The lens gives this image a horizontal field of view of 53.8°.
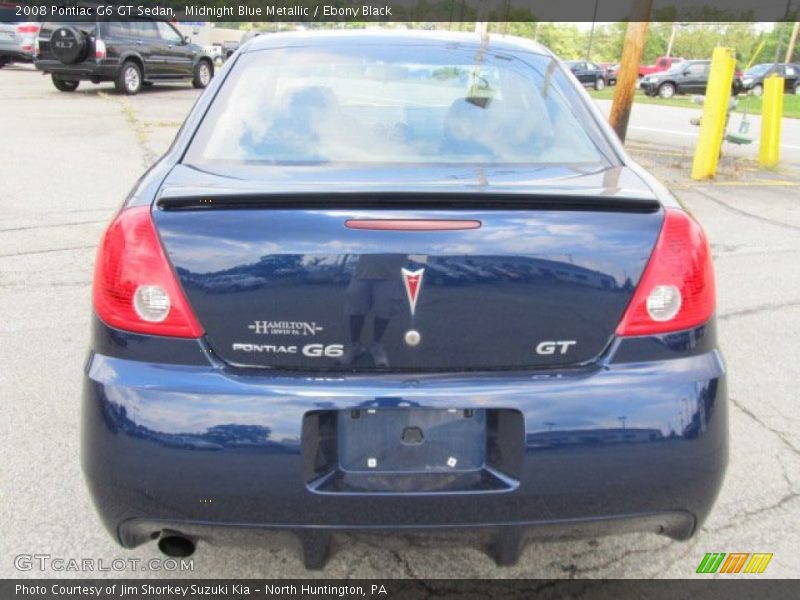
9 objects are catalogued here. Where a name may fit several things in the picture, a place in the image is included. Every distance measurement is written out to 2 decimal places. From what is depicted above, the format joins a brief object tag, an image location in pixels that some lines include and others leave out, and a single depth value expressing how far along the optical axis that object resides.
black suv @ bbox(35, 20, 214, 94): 16.25
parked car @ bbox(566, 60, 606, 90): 37.59
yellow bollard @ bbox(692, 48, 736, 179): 9.68
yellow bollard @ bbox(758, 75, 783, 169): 11.23
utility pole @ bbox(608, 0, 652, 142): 11.05
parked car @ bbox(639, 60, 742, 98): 36.13
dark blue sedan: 1.90
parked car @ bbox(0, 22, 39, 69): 23.67
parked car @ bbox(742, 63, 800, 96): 36.03
